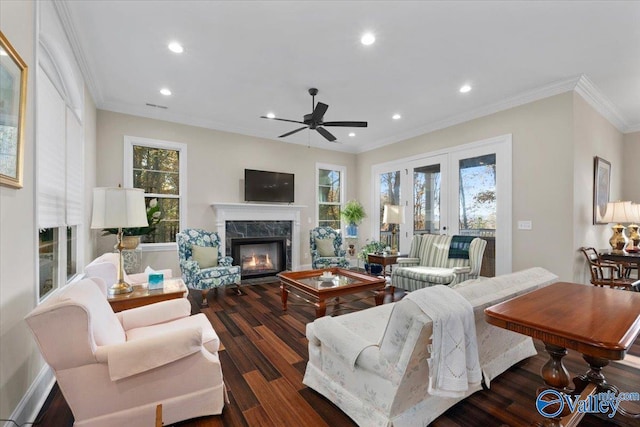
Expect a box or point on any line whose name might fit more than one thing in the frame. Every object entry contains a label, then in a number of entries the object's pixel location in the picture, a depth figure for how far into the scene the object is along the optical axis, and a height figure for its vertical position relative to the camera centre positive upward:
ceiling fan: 3.55 +1.21
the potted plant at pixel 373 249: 4.99 -0.63
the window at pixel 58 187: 2.19 +0.23
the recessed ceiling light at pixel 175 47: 2.88 +1.71
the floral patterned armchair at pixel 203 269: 3.96 -0.77
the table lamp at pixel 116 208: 2.22 +0.04
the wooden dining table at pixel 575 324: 1.16 -0.50
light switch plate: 3.99 -0.16
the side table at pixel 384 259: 4.64 -0.75
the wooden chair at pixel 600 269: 3.62 -0.75
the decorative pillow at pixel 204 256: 4.31 -0.66
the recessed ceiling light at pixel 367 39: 2.73 +1.71
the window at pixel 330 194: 6.64 +0.47
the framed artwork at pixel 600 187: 4.05 +0.41
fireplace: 5.41 -0.83
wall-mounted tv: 5.49 +0.54
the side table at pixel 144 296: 2.23 -0.68
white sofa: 1.39 -0.85
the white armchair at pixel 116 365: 1.33 -0.80
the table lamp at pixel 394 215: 4.89 -0.03
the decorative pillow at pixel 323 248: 5.44 -0.67
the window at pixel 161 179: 4.60 +0.57
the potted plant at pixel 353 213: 6.47 +0.01
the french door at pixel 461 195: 4.29 +0.33
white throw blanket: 1.32 -0.62
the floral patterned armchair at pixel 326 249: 5.13 -0.68
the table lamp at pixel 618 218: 3.96 -0.06
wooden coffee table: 3.11 -0.87
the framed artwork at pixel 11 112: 1.42 +0.53
